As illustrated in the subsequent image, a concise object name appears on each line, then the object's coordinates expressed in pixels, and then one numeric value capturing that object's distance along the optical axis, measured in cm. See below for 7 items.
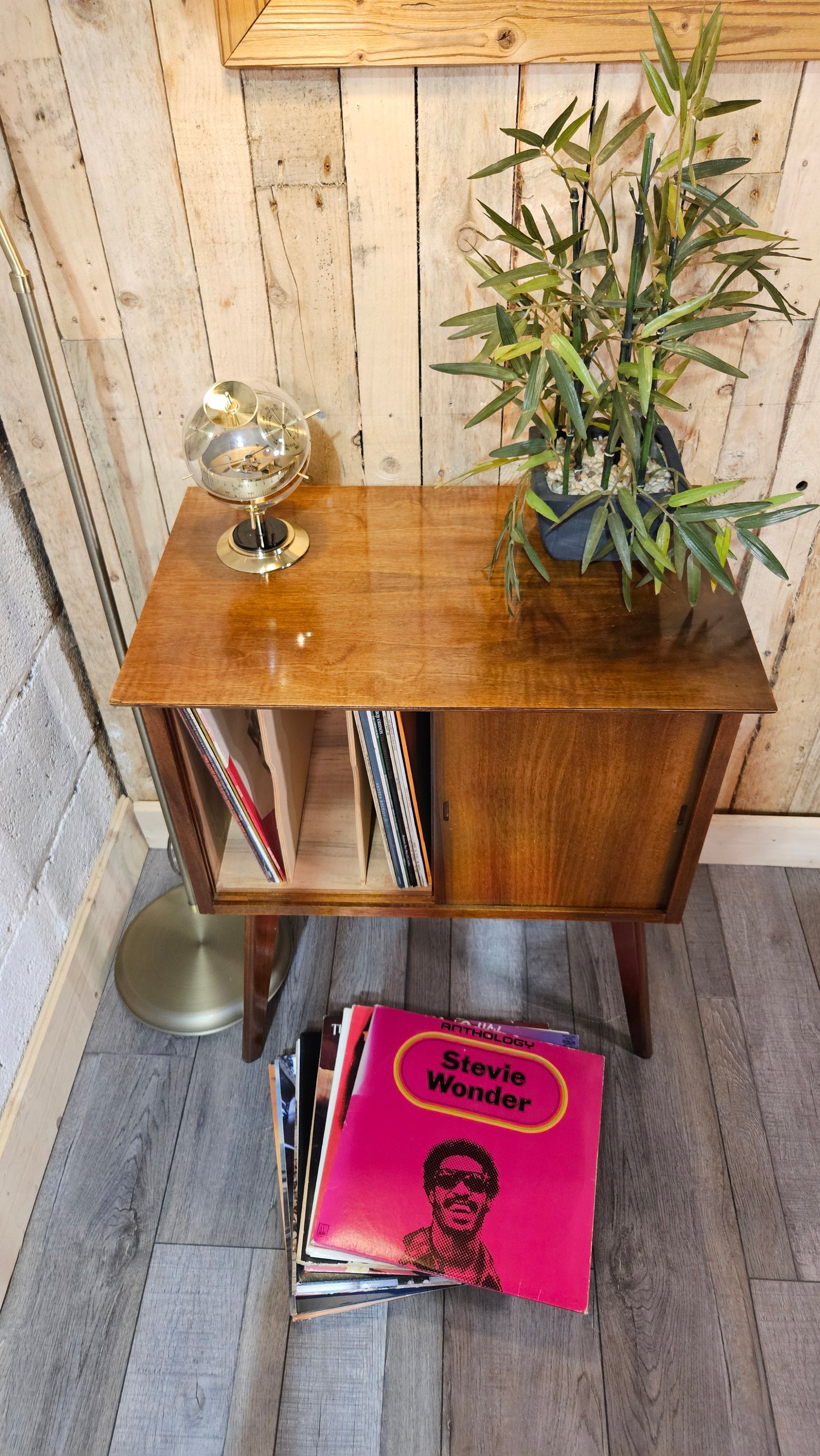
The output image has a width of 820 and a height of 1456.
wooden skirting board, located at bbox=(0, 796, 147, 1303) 143
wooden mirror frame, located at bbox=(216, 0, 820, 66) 105
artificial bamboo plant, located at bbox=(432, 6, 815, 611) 95
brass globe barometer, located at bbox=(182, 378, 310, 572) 120
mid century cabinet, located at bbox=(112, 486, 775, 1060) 110
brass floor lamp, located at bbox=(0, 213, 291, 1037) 167
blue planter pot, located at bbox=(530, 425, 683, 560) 112
